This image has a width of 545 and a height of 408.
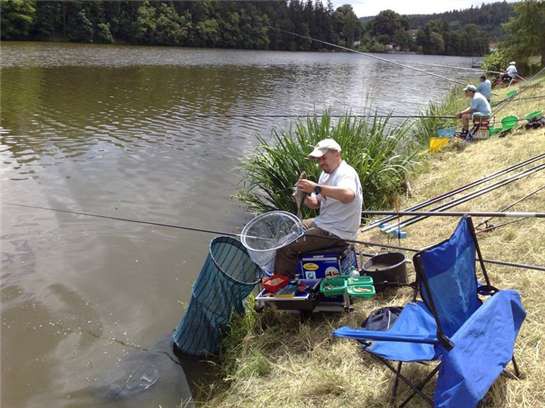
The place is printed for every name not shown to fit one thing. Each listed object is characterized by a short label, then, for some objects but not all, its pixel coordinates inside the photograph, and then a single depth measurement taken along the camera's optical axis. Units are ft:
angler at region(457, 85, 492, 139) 36.91
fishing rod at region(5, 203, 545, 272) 12.10
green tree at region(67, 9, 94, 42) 206.39
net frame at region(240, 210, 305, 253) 15.28
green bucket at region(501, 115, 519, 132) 36.65
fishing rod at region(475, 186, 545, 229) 19.14
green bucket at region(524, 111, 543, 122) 35.89
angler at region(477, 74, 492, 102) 46.17
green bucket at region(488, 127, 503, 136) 37.29
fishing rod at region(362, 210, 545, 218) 11.72
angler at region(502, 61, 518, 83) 67.14
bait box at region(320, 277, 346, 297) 13.91
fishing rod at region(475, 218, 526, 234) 18.35
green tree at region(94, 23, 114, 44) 213.25
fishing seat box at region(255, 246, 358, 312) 14.24
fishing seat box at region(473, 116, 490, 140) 36.65
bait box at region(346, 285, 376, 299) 13.43
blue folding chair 8.91
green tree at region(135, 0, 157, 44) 226.17
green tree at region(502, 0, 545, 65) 96.32
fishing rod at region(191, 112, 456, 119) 57.90
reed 24.93
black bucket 15.26
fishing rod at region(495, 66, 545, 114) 49.22
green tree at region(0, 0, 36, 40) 181.47
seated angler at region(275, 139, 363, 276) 14.49
